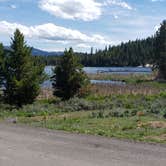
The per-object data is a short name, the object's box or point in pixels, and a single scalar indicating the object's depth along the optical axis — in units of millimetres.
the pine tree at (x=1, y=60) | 33397
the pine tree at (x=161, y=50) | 91250
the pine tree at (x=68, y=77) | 34656
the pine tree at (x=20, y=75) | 31828
